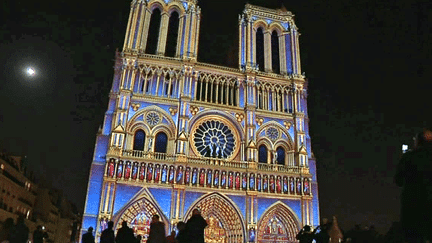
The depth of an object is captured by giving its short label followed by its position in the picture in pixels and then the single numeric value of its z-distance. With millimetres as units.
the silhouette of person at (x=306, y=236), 10453
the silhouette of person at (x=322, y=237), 10328
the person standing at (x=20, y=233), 9018
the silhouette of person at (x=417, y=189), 4766
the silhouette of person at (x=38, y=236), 10102
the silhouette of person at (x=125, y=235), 8564
